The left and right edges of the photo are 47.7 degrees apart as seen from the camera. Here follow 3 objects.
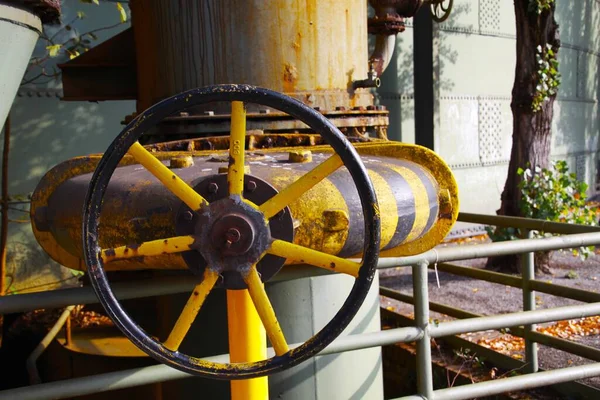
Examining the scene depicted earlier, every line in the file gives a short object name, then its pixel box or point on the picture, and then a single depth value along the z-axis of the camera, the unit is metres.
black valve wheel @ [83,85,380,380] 1.60
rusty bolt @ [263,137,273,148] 2.54
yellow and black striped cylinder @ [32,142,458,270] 1.89
